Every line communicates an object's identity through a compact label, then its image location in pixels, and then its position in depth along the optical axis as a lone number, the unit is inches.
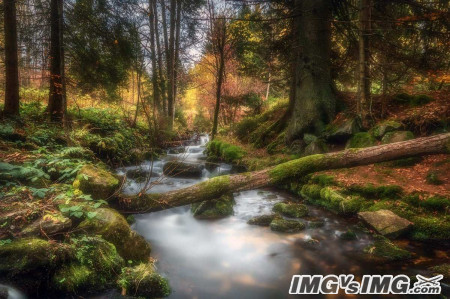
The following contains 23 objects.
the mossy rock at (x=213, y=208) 254.1
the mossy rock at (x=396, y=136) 250.5
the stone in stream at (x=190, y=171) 382.0
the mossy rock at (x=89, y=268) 120.0
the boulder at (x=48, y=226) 128.6
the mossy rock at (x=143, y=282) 127.6
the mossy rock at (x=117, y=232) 149.0
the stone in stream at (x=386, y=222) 185.9
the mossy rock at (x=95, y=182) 180.4
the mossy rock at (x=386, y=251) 167.3
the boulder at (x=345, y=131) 309.3
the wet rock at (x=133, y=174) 326.2
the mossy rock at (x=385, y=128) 273.4
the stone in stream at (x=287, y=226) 217.8
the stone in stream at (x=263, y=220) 236.1
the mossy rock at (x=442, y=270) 145.1
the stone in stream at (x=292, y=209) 241.8
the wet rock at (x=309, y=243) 196.1
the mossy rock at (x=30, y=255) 113.7
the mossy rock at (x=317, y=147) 320.2
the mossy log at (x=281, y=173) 209.0
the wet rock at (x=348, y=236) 200.0
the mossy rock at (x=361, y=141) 278.2
